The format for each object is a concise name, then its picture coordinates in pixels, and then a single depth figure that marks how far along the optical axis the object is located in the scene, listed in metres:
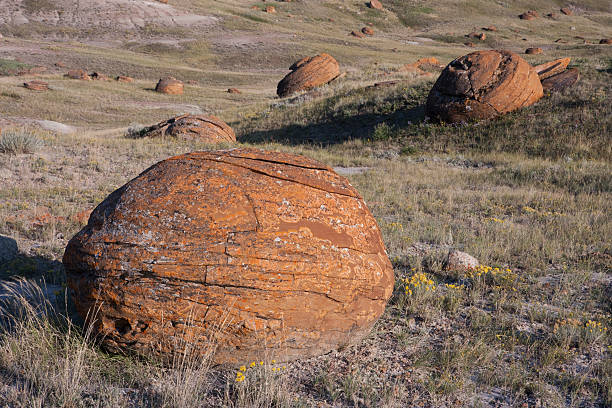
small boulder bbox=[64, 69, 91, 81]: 31.66
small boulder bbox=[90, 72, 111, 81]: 32.54
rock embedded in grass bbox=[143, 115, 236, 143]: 14.48
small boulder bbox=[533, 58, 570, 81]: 16.67
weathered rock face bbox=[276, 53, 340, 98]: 26.33
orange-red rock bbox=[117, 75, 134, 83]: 33.34
